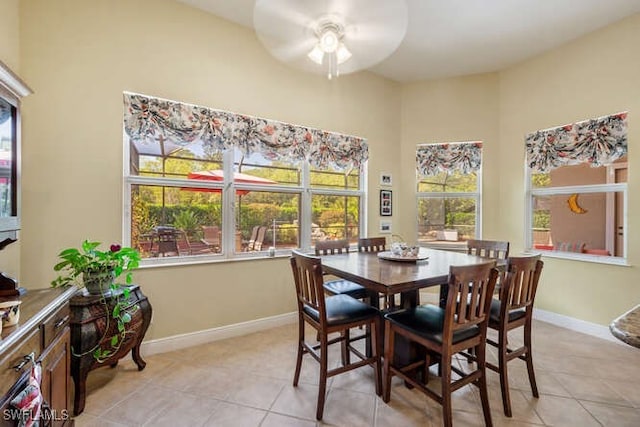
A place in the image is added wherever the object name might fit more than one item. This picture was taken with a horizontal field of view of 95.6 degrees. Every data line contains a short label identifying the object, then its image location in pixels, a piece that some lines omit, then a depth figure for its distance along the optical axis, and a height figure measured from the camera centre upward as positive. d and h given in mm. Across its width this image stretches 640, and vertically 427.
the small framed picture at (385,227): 3863 -154
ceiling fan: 1680 +1176
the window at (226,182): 2498 +322
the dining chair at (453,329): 1527 -664
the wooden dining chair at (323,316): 1737 -656
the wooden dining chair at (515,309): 1756 -588
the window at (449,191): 3811 +339
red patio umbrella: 2741 +359
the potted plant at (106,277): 1850 -427
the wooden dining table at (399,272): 1690 -372
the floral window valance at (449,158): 3777 +773
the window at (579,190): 2854 +299
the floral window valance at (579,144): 2795 +776
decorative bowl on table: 2295 -322
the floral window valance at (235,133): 2410 +791
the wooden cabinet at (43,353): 987 -565
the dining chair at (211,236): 2785 -218
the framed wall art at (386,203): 3861 +167
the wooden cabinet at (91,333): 1765 -769
